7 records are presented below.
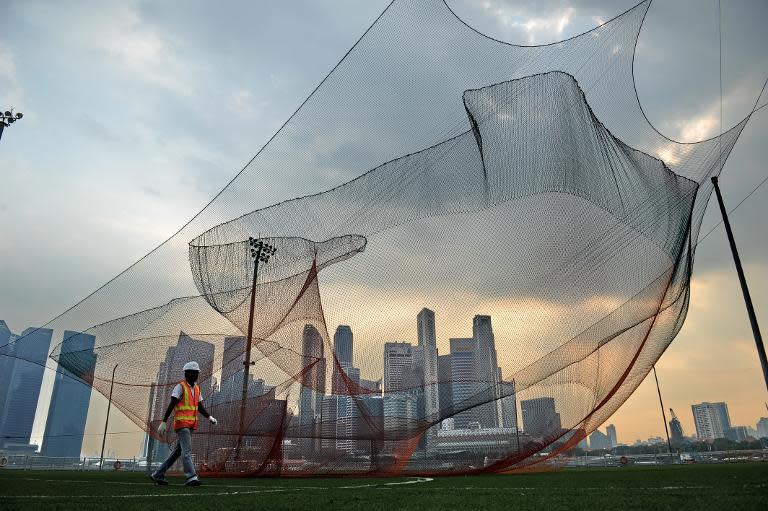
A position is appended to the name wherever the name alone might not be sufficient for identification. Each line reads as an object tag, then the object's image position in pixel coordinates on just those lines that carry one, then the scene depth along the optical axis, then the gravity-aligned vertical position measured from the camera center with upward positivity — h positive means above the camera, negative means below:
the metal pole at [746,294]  11.55 +3.18
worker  6.93 +0.27
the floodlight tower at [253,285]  10.94 +3.28
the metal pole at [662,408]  43.19 +1.92
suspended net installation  8.39 +3.24
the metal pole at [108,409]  12.55 +0.99
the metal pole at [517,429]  10.92 +0.12
